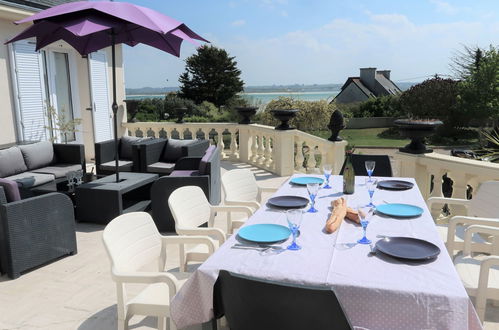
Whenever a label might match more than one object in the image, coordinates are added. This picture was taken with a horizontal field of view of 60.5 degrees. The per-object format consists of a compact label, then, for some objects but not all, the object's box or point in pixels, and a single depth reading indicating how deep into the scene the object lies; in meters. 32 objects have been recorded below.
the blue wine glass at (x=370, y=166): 3.26
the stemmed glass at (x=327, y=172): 3.46
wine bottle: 3.23
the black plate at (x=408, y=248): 1.98
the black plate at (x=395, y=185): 3.38
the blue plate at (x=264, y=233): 2.24
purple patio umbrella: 4.17
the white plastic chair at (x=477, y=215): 2.92
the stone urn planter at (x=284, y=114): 7.02
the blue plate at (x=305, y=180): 3.62
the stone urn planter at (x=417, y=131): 4.41
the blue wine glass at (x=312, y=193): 2.74
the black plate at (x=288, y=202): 2.91
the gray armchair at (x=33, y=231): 3.40
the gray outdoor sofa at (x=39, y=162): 5.60
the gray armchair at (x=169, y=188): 4.53
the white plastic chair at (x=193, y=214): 2.83
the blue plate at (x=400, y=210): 2.67
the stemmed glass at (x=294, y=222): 2.13
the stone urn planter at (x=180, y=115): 9.11
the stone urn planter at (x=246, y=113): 8.41
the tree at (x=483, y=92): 23.66
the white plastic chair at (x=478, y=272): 2.31
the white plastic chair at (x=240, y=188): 3.74
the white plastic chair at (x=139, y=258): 2.12
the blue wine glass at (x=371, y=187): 2.95
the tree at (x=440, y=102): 25.00
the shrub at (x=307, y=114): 14.64
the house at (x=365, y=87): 39.50
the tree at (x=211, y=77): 35.34
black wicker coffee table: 4.71
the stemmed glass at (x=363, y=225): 2.23
